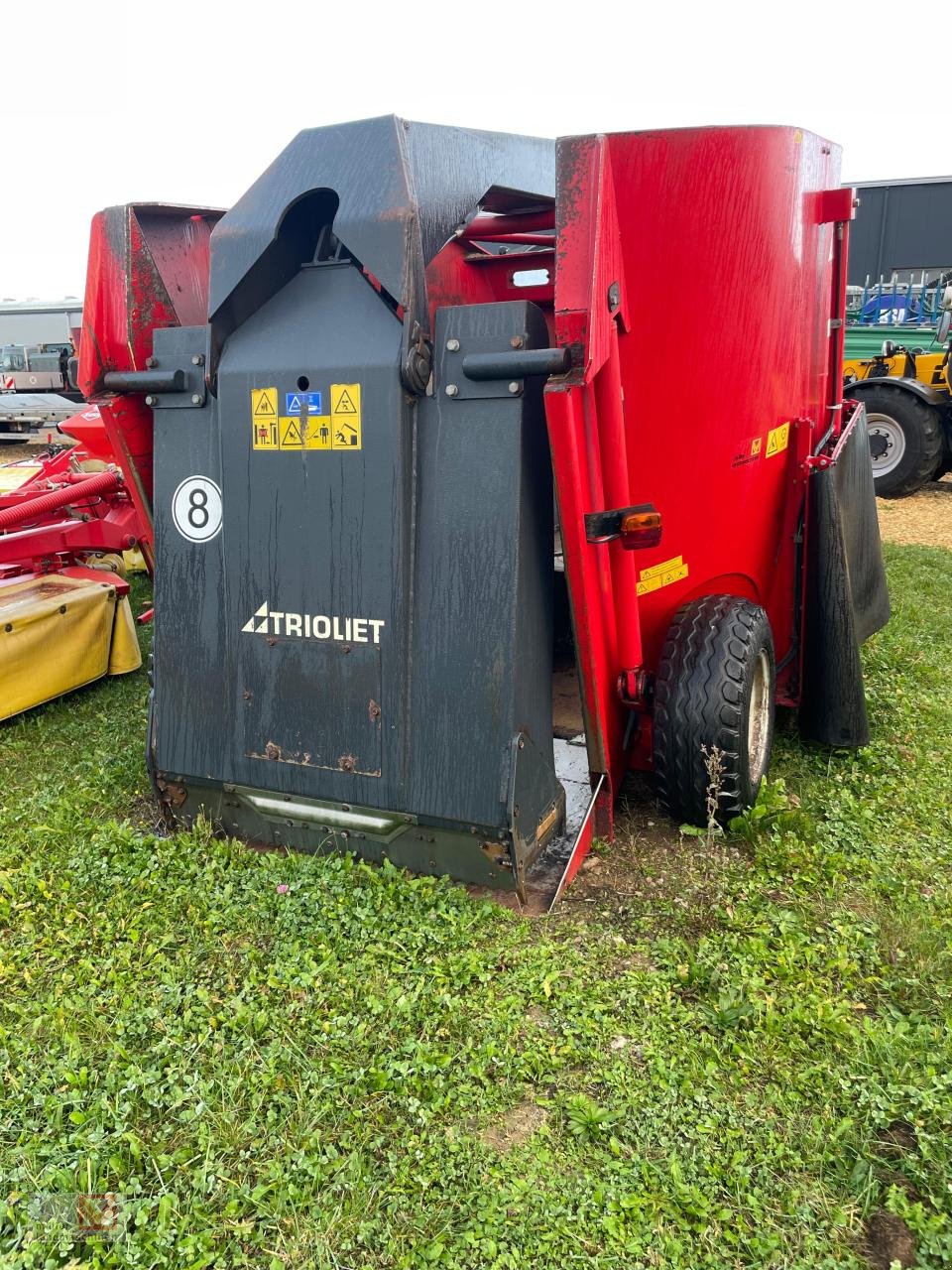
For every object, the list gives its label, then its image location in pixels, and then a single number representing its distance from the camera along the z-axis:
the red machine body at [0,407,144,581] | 4.83
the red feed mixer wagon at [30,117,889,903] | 2.61
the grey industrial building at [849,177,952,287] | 15.46
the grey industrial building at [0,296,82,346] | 24.86
